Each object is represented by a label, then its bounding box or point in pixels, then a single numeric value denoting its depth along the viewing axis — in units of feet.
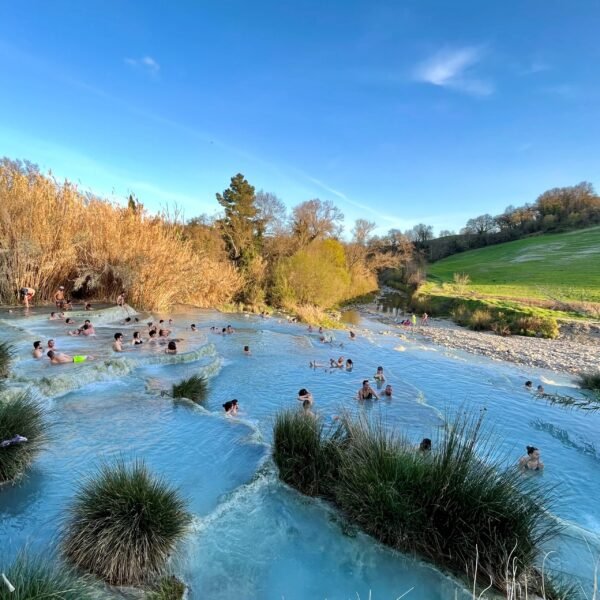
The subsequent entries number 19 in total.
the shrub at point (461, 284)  125.79
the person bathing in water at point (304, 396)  31.32
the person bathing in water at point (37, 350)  32.63
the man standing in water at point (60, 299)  53.62
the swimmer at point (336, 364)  47.78
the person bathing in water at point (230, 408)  27.97
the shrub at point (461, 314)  97.83
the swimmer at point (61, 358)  31.12
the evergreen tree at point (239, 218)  110.93
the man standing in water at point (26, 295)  49.44
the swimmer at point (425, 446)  16.74
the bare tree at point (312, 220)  143.33
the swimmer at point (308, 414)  20.26
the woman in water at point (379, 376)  42.80
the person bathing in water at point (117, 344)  38.14
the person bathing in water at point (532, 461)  23.21
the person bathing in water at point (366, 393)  36.09
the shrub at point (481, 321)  90.33
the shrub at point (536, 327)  78.79
